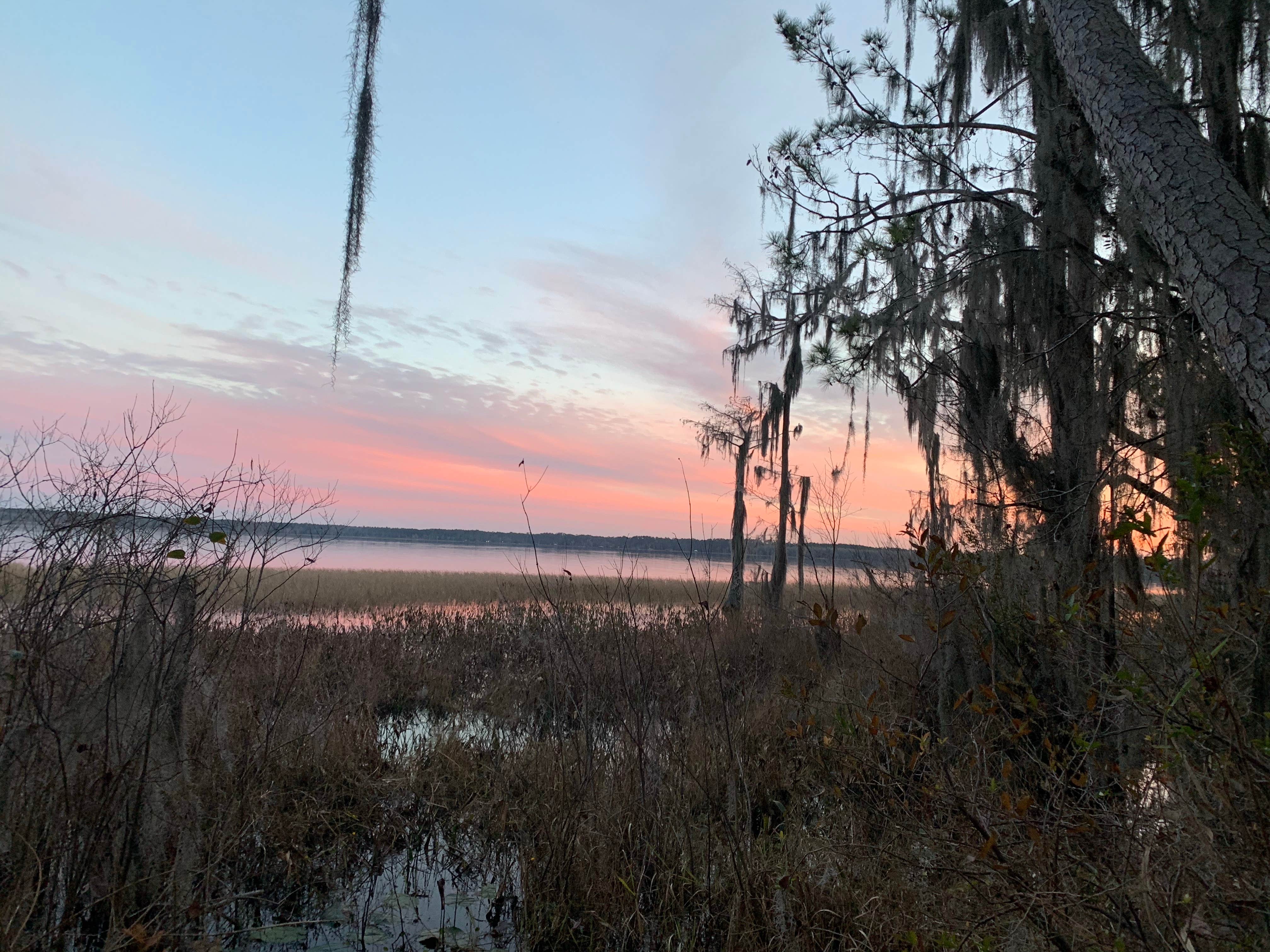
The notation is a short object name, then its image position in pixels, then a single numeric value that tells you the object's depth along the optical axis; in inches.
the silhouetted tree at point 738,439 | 740.6
